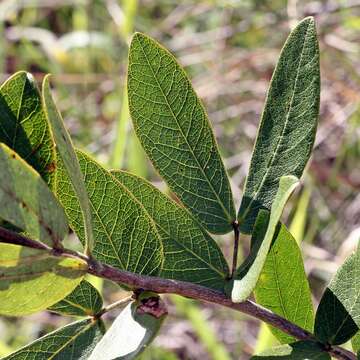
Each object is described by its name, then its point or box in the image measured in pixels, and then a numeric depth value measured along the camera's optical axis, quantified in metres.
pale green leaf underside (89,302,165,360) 0.20
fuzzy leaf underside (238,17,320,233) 0.23
